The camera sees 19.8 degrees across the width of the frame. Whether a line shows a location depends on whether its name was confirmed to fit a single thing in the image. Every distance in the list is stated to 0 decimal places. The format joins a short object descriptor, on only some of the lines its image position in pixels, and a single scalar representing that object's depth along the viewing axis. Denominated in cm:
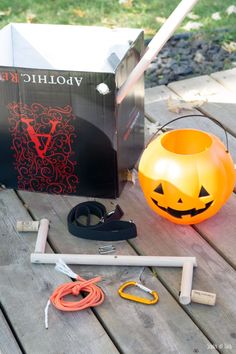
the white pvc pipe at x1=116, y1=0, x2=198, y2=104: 126
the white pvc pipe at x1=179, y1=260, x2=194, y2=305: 120
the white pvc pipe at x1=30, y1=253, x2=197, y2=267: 128
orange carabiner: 121
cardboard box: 137
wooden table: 114
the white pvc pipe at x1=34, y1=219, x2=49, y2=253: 133
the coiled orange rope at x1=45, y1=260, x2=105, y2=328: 120
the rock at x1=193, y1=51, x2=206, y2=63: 229
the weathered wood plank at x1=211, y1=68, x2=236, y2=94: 189
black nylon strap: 135
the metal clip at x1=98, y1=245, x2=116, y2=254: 134
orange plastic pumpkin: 131
